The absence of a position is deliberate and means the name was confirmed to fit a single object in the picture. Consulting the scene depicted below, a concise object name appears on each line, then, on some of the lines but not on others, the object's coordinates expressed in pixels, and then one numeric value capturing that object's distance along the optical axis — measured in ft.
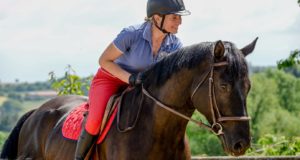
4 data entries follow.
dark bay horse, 24.67
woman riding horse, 28.56
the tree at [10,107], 571.14
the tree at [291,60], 62.40
